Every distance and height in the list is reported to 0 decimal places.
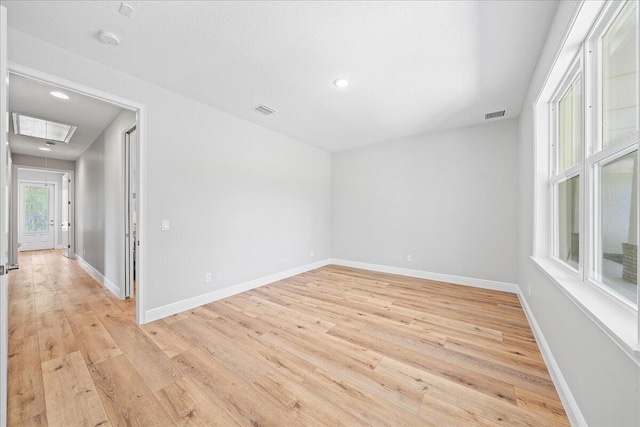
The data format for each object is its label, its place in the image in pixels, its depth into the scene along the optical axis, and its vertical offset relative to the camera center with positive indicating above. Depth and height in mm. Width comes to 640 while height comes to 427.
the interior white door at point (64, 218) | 6247 -225
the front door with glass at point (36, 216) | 7285 -166
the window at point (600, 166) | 1116 +298
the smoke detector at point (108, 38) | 1886 +1428
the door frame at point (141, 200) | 2533 +128
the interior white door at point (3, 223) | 1238 -68
